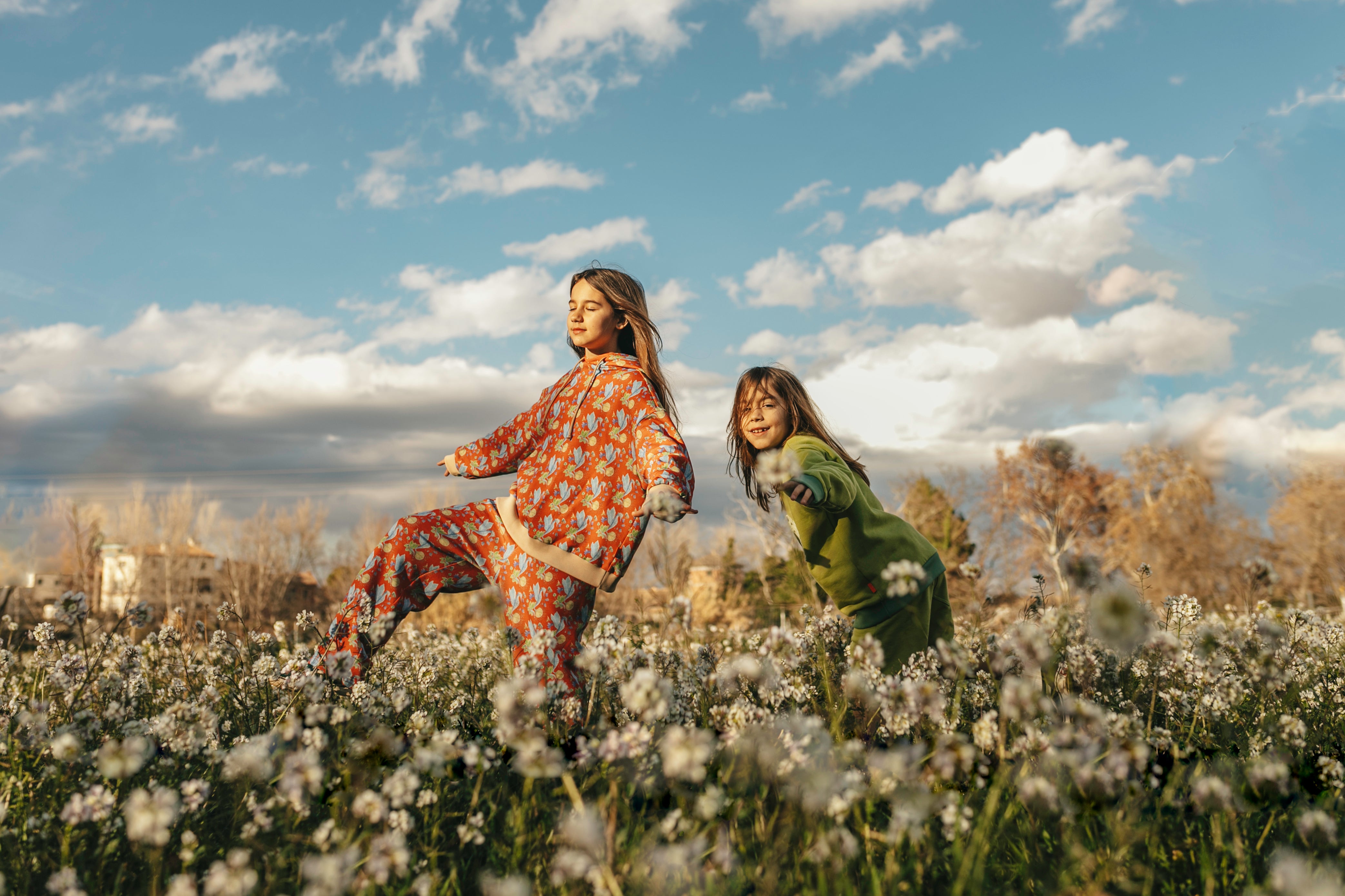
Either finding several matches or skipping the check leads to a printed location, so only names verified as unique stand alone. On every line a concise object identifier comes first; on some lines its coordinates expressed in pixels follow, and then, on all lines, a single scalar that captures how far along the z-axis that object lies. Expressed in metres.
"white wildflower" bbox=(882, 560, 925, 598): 2.48
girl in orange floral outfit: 4.02
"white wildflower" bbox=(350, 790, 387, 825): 1.93
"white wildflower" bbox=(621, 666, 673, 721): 1.85
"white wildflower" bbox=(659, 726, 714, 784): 1.70
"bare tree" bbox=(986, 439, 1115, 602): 33.69
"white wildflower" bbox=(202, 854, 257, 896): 1.66
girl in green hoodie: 4.57
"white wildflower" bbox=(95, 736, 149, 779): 1.98
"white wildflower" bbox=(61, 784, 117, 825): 2.07
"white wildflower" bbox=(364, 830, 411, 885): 1.79
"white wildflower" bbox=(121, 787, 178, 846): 1.73
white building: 21.78
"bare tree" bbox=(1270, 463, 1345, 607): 16.72
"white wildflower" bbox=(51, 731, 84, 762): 2.27
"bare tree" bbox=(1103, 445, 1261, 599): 19.80
